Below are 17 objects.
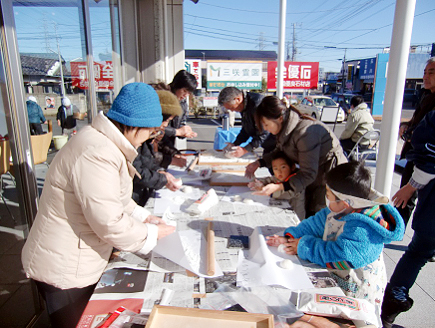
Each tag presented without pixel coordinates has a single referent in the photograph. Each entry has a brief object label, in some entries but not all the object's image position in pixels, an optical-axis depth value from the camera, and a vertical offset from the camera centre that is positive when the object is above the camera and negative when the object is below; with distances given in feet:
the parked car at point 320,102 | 49.39 -1.97
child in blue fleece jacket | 3.85 -1.83
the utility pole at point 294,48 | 133.49 +17.89
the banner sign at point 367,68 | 68.80 +5.11
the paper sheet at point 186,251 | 3.91 -2.16
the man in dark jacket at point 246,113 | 9.64 -0.73
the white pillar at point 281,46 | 14.99 +2.18
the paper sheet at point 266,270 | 3.65 -2.20
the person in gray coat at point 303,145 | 6.37 -1.16
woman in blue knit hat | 3.31 -1.32
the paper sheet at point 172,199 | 5.95 -2.21
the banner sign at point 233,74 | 39.34 +2.01
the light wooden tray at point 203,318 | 2.74 -2.01
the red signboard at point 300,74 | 39.63 +2.01
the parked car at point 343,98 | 52.58 -1.60
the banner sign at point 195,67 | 38.50 +2.87
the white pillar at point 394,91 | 6.14 -0.01
